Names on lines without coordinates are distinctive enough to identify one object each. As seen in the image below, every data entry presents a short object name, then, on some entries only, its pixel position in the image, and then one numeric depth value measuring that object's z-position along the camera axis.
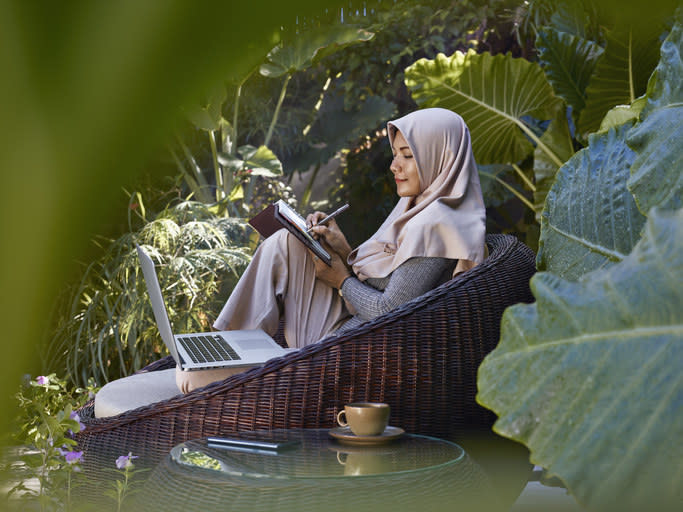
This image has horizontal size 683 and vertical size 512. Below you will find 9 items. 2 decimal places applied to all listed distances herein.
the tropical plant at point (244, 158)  5.12
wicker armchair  1.57
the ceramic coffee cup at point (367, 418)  1.30
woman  2.18
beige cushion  1.82
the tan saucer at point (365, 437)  1.29
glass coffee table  1.08
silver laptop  1.73
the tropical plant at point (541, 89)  3.48
